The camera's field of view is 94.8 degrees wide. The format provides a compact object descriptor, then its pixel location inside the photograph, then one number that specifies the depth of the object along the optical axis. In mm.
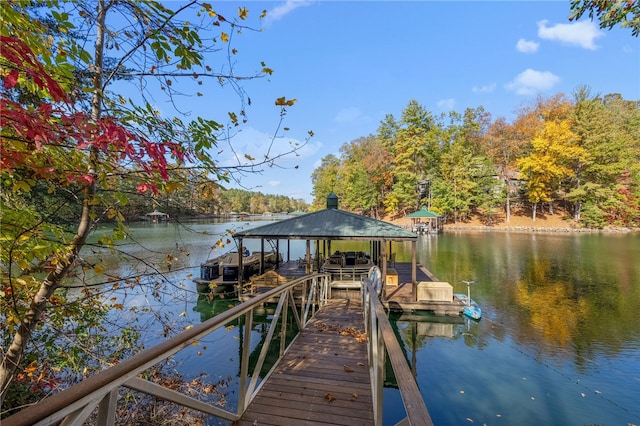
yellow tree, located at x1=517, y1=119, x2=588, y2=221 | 32309
